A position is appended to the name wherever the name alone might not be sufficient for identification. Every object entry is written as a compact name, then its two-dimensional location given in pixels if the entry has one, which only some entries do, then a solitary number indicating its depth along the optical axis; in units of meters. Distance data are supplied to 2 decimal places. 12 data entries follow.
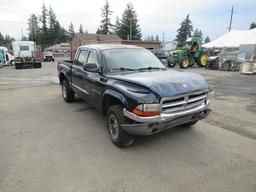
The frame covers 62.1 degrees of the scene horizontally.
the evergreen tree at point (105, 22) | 69.31
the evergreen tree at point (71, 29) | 103.01
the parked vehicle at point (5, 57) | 24.11
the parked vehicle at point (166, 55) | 20.33
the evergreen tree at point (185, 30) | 76.19
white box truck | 20.62
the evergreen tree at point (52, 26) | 78.00
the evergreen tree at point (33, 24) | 88.64
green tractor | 19.91
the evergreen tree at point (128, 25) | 63.41
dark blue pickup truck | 3.18
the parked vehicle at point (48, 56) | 34.53
